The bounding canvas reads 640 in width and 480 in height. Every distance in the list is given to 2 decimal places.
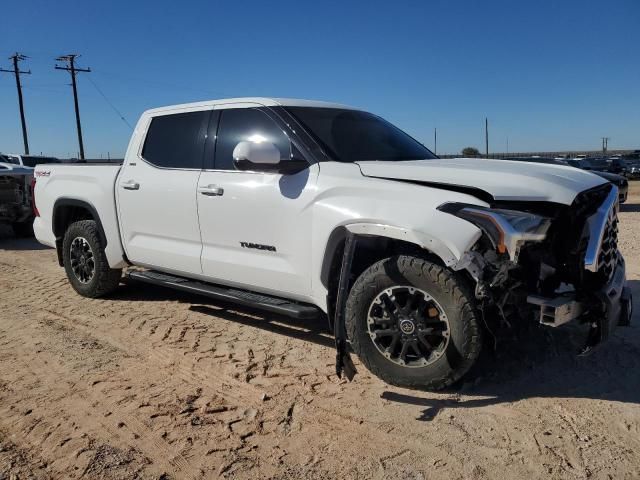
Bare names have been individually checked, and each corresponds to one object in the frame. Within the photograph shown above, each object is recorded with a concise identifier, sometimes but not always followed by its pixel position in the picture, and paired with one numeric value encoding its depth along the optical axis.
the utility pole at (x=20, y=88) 42.50
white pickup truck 3.14
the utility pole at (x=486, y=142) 66.77
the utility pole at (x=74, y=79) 42.25
